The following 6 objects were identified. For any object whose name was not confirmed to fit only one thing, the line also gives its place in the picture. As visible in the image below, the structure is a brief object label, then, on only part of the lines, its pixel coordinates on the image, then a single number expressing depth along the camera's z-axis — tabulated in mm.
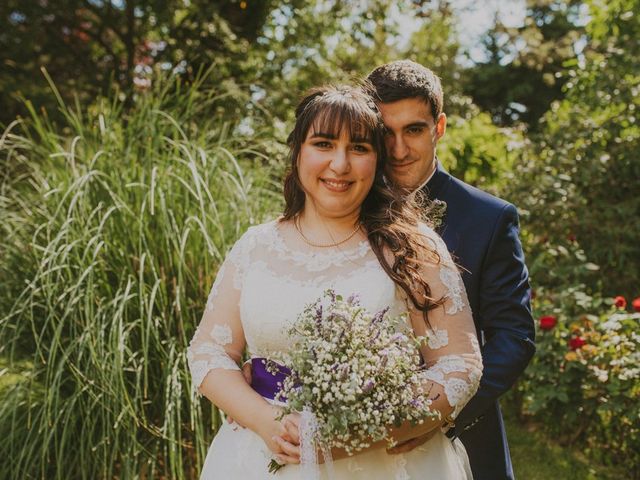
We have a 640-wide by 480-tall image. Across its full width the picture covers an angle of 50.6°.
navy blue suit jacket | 2277
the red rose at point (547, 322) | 4316
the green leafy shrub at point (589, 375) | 4059
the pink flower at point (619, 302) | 4230
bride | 2113
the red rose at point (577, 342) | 4156
